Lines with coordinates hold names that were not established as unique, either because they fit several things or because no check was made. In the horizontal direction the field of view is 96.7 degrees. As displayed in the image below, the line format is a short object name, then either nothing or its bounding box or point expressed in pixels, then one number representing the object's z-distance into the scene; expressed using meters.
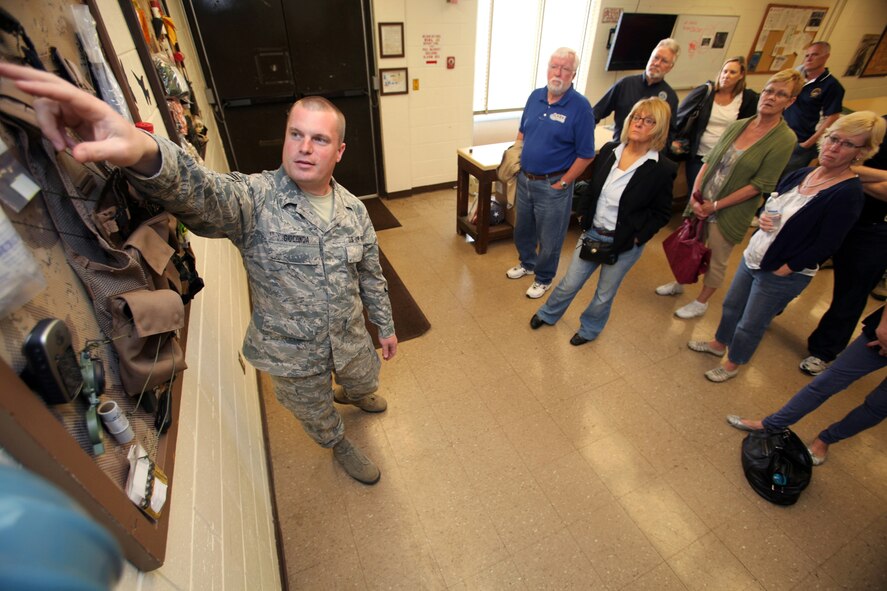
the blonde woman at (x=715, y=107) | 2.88
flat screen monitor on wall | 4.59
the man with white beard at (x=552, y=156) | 2.39
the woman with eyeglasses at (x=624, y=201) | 1.94
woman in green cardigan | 2.05
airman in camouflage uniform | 0.75
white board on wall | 4.99
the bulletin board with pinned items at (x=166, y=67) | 1.49
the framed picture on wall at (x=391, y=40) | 3.76
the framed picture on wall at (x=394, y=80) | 4.00
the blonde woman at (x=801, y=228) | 1.61
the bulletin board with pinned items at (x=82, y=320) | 0.48
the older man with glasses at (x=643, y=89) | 2.87
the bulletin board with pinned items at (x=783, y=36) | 5.45
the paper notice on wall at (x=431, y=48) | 3.95
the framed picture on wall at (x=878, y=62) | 6.46
